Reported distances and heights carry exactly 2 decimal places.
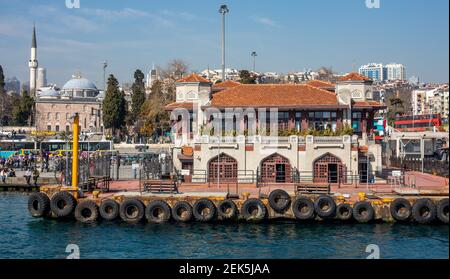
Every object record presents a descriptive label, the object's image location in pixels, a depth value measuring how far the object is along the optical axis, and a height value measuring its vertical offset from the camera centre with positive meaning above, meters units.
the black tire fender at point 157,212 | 31.62 -3.15
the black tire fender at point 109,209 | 31.75 -3.00
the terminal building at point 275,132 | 39.78 +2.17
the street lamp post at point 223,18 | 61.73 +16.83
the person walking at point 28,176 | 48.84 -1.55
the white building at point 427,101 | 158.23 +18.52
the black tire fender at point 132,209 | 31.64 -3.05
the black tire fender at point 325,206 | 31.42 -2.83
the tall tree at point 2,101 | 107.44 +12.08
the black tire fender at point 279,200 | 31.88 -2.48
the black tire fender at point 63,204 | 32.34 -2.73
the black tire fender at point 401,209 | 31.20 -2.96
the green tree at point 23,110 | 104.75 +9.70
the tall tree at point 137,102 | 92.75 +9.99
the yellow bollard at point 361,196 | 32.06 -2.25
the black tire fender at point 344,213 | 31.55 -3.20
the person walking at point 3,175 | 49.64 -1.49
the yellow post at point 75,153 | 33.53 +0.38
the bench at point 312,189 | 32.81 -1.86
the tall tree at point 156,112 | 80.31 +7.13
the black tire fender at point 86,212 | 31.95 -3.18
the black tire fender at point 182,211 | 31.56 -3.10
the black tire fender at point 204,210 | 31.53 -3.04
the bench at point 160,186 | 33.31 -1.70
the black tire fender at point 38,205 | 33.00 -2.84
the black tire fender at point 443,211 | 29.18 -2.88
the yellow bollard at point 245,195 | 32.25 -2.22
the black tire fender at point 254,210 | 31.75 -3.05
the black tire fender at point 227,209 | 31.69 -2.99
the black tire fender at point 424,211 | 30.62 -3.03
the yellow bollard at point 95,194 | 32.94 -2.16
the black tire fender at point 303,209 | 31.58 -2.97
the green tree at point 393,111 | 99.50 +10.49
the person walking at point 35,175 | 47.91 -1.44
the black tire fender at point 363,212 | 31.20 -3.12
